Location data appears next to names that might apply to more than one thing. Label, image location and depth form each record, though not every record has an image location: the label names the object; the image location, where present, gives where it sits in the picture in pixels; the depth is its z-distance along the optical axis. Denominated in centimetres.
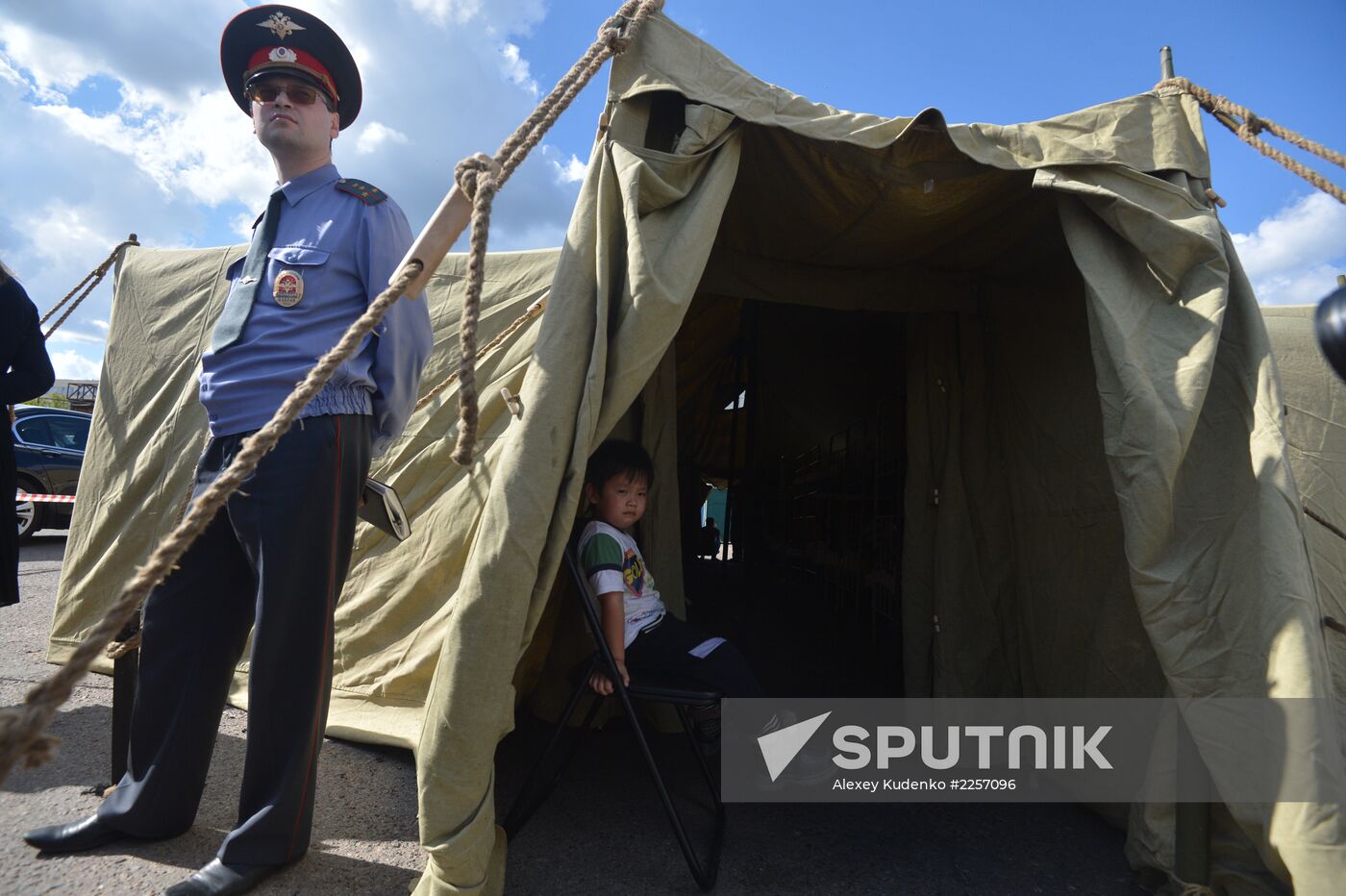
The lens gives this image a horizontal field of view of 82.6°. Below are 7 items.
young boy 213
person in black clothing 248
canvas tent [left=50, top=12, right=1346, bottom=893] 172
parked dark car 800
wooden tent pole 141
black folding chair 192
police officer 175
